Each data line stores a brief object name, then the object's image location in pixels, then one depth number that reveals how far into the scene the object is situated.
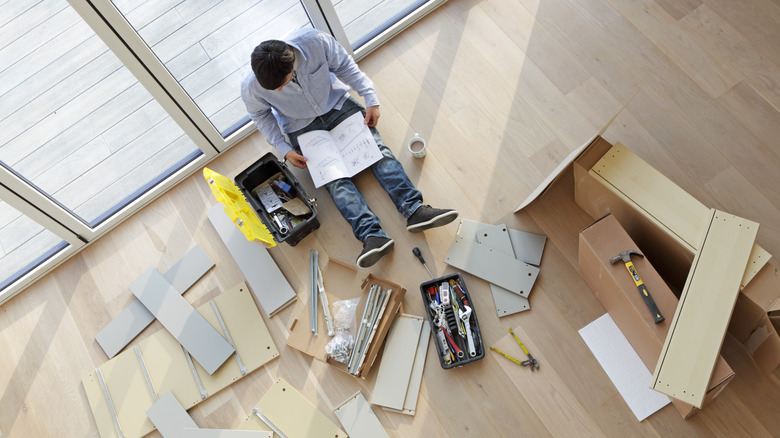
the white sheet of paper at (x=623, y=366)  2.05
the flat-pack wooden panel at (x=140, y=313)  2.51
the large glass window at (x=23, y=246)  2.61
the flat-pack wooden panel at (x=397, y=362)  2.22
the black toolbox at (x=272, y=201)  2.42
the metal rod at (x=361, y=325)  2.27
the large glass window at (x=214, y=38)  2.28
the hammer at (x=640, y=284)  1.82
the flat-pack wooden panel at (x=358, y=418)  2.20
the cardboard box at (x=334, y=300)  2.28
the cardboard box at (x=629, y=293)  1.83
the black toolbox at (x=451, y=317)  2.20
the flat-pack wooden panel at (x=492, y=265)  2.30
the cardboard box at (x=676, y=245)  1.78
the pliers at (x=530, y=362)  2.19
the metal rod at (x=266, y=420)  2.24
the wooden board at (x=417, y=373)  2.21
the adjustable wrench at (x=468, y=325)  2.20
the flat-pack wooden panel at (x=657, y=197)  1.87
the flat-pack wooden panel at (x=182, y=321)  2.40
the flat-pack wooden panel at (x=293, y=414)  2.22
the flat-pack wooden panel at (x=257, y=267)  2.46
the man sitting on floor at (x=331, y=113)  2.26
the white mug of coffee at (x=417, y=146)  2.54
